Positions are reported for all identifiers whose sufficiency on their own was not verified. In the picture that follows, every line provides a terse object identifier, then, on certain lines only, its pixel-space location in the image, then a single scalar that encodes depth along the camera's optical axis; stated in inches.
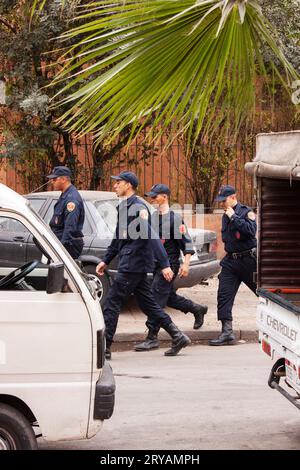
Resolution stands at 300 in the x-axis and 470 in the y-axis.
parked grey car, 475.2
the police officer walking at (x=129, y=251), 382.3
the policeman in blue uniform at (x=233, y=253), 416.5
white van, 209.8
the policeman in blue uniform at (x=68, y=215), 431.8
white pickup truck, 251.3
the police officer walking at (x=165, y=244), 418.9
